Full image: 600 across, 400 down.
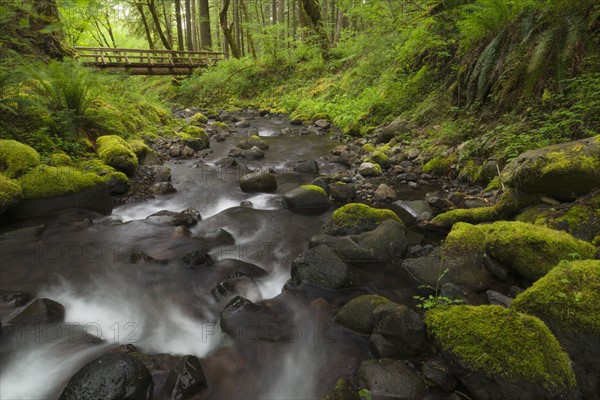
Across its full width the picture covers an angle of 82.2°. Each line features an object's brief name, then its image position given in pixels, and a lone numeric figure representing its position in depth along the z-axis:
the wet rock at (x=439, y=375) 2.60
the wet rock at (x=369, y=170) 7.52
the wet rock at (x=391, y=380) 2.60
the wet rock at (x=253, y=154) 10.00
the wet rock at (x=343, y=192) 6.52
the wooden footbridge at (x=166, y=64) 18.16
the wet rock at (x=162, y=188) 7.00
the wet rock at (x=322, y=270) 3.98
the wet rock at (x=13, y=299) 3.56
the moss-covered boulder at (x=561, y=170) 3.99
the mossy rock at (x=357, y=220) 4.96
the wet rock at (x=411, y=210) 5.54
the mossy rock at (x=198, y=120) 14.47
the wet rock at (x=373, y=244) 4.46
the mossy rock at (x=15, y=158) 5.23
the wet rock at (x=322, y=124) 13.33
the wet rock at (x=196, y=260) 4.54
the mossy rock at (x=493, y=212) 4.62
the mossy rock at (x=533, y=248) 3.38
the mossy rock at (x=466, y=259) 3.71
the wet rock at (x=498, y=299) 3.32
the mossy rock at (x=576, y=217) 3.75
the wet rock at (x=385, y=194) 6.38
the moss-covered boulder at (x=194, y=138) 10.53
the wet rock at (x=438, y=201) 5.76
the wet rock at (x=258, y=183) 7.33
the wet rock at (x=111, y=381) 2.41
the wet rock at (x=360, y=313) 3.27
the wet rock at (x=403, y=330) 2.87
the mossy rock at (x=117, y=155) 6.82
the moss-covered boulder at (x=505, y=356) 2.27
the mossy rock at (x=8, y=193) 4.75
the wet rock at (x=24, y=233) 4.69
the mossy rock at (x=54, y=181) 5.28
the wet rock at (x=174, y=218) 5.71
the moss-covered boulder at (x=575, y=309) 2.41
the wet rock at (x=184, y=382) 2.67
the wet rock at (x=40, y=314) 3.35
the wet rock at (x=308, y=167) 8.43
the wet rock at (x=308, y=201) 6.30
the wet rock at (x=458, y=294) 3.34
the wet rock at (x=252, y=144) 10.87
